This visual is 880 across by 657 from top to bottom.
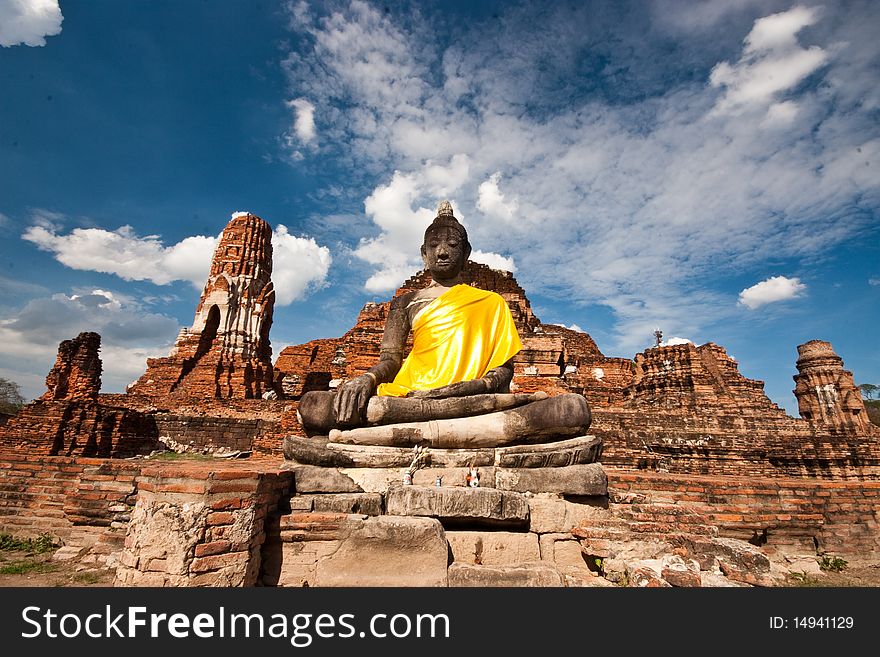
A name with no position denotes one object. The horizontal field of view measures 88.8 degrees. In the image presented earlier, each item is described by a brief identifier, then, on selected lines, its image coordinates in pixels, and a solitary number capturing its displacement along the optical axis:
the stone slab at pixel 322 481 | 3.84
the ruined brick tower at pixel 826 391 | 18.84
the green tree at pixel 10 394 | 44.38
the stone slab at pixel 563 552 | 3.42
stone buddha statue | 4.24
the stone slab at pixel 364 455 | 4.00
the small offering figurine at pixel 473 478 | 3.80
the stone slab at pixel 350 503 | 3.55
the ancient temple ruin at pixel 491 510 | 2.88
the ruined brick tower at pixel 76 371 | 17.06
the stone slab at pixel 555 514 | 3.55
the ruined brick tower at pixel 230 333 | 21.38
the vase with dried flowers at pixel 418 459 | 3.95
